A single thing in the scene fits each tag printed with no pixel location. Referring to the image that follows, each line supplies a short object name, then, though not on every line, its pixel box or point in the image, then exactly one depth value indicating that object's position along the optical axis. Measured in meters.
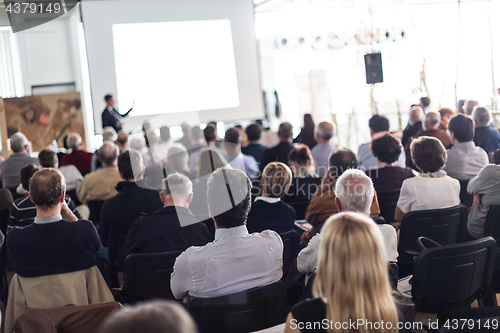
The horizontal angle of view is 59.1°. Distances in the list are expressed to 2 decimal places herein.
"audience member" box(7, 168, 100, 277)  2.25
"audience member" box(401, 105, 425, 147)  5.99
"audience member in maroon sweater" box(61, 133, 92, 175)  5.89
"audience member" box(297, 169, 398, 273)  2.07
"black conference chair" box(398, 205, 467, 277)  2.64
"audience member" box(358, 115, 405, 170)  4.98
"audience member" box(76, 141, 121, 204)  4.14
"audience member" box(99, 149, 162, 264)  3.15
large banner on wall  9.59
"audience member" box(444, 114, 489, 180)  4.02
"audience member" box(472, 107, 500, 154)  5.21
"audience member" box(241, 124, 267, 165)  5.94
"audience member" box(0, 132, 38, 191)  5.02
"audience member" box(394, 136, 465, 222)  2.96
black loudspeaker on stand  6.96
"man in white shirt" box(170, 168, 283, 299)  1.82
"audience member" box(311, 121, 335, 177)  5.30
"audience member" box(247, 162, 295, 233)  2.89
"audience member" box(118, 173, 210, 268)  2.55
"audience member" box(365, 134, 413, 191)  3.54
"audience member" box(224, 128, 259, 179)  4.90
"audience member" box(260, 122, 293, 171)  5.39
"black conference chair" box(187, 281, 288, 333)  1.67
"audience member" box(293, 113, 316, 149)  6.85
